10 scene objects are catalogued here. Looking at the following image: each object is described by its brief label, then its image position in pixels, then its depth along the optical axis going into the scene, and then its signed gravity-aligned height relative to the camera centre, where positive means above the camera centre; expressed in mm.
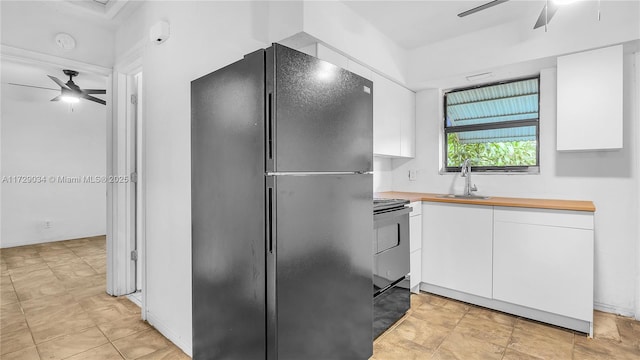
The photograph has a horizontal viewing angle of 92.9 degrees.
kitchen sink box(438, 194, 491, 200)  2972 -176
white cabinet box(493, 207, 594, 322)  2139 -609
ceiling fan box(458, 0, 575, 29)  1812 +1035
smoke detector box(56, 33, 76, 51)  2445 +1124
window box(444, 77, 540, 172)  2990 +555
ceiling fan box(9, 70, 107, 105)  3832 +1144
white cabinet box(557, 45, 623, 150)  2287 +621
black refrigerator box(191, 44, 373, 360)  1214 -142
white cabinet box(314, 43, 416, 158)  2597 +668
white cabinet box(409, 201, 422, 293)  2721 -599
